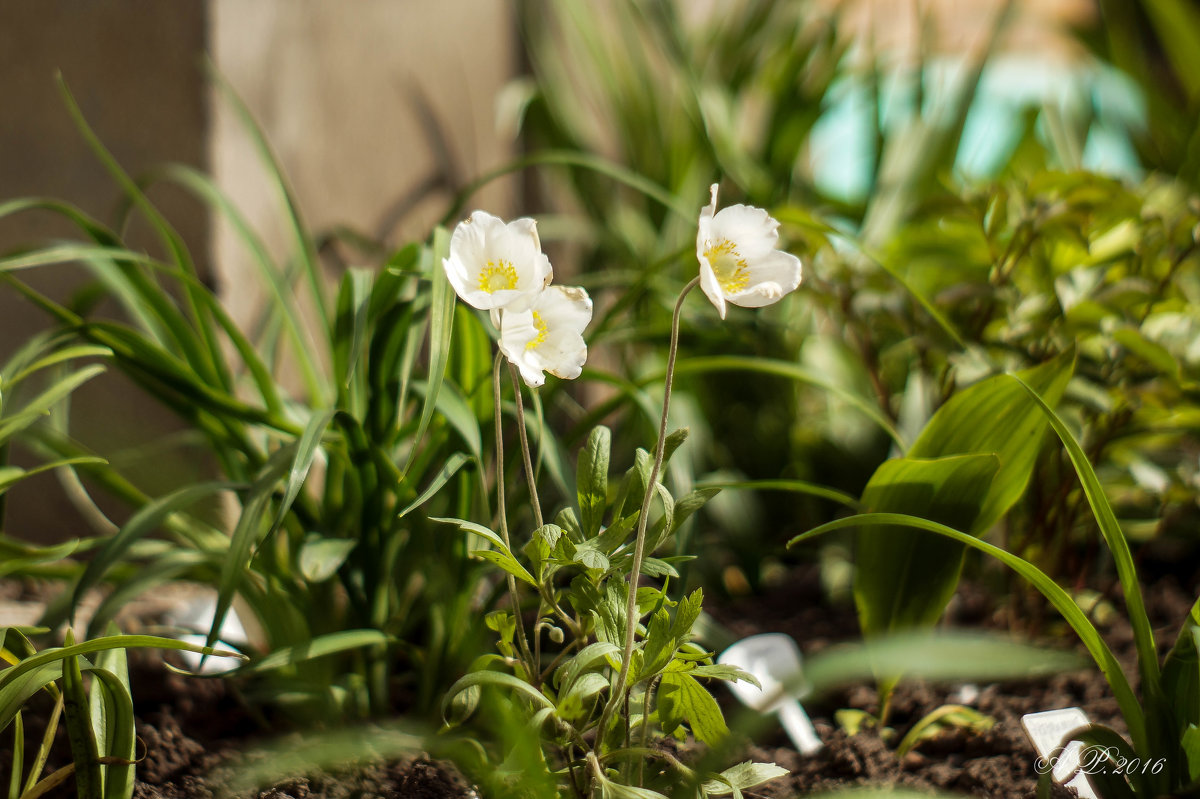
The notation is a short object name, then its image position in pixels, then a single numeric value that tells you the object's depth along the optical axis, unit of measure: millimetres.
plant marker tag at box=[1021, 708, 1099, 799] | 649
